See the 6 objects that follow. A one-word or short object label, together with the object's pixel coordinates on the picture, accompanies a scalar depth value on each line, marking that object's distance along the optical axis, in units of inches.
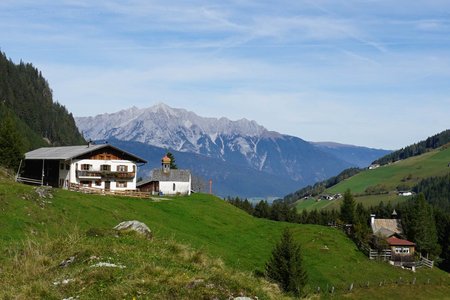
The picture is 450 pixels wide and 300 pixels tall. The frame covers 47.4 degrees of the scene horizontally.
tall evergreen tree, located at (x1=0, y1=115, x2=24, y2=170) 3257.9
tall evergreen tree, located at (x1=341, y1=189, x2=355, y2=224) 4304.4
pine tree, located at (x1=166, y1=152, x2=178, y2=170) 5251.0
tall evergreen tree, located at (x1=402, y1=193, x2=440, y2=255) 4094.5
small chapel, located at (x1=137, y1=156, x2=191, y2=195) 4003.4
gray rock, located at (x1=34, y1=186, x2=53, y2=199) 2118.0
